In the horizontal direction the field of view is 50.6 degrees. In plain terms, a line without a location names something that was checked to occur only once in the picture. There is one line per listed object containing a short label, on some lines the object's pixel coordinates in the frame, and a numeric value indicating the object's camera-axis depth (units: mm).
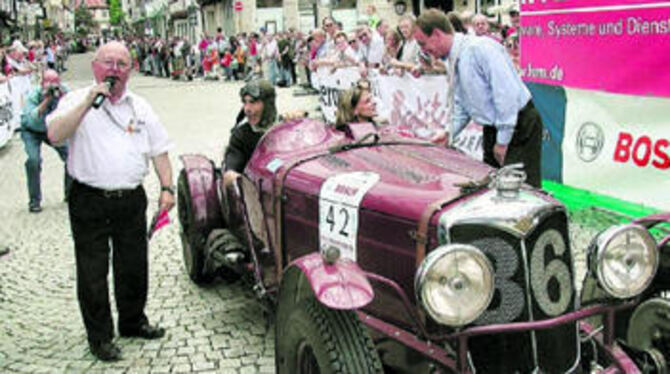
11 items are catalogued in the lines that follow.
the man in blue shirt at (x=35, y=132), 7379
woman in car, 4461
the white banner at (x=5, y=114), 12503
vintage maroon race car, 2557
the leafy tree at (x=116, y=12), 110919
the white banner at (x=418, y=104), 7730
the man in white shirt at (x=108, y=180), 3876
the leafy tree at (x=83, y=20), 117938
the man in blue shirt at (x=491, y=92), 4496
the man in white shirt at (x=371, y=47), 13704
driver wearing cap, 4645
